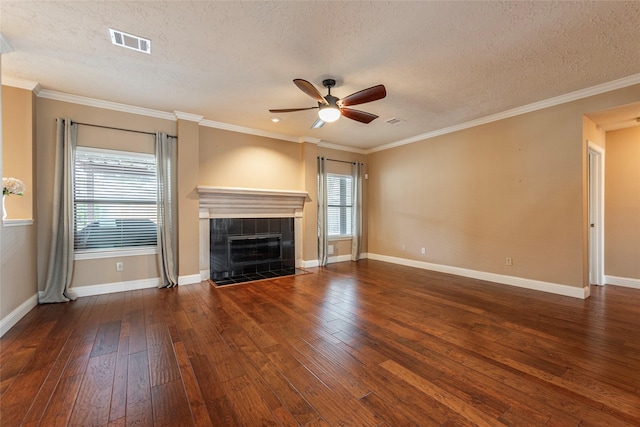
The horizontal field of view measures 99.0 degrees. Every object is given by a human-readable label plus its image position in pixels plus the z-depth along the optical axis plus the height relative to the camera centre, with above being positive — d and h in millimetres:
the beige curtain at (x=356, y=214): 6570 -54
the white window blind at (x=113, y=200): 3869 +202
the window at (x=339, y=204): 6410 +187
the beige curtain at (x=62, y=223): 3596 -126
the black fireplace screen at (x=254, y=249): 5051 -704
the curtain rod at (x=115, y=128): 3877 +1265
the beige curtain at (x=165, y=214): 4270 -15
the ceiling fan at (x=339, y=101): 2846 +1264
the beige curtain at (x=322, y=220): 5977 -176
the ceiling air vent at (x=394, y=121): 4716 +1589
